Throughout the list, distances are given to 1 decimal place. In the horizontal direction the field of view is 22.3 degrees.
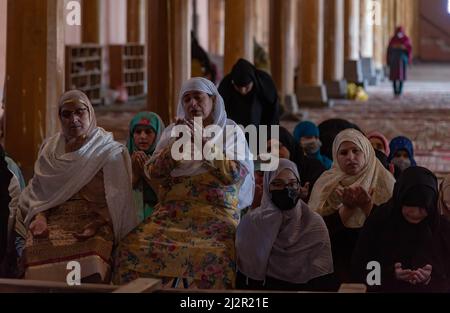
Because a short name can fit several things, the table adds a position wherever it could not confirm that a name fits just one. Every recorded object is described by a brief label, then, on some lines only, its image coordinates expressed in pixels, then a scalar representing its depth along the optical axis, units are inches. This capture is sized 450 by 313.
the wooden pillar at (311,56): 755.4
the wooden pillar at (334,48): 830.5
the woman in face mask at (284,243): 225.1
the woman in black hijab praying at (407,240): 223.0
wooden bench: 187.6
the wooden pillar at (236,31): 550.1
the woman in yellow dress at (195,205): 228.8
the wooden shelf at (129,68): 815.7
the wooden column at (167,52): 481.1
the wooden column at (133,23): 864.3
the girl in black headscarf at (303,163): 271.7
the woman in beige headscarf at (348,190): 239.3
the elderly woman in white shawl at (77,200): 227.6
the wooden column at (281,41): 673.6
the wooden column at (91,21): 763.4
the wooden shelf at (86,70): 677.3
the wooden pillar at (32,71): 321.1
